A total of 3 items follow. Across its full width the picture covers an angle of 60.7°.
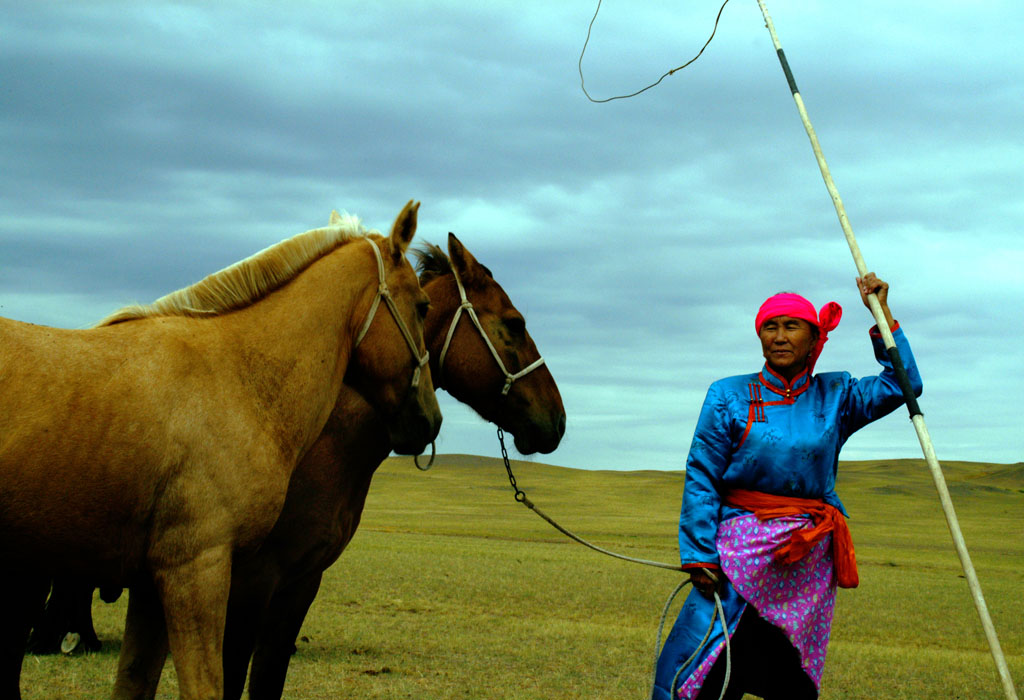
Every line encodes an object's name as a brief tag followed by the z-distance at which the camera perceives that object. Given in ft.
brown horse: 14.58
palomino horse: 9.62
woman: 13.28
